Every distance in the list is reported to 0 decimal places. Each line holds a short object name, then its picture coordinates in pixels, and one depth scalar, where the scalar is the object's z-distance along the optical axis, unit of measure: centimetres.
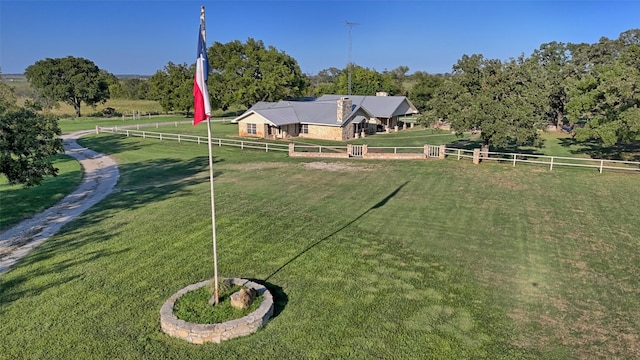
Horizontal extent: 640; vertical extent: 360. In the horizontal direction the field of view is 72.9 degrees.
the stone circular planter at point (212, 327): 877
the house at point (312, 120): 4238
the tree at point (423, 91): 6438
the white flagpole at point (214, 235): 922
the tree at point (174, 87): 6351
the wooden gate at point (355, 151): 3091
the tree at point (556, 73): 4528
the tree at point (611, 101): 2645
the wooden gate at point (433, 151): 2975
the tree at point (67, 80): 6650
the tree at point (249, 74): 5928
